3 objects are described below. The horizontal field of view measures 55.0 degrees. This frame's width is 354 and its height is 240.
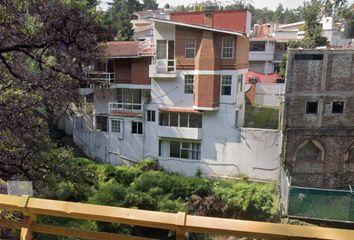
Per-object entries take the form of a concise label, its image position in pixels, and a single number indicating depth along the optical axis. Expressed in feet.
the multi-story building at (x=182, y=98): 62.34
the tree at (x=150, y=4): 205.28
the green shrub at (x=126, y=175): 61.26
